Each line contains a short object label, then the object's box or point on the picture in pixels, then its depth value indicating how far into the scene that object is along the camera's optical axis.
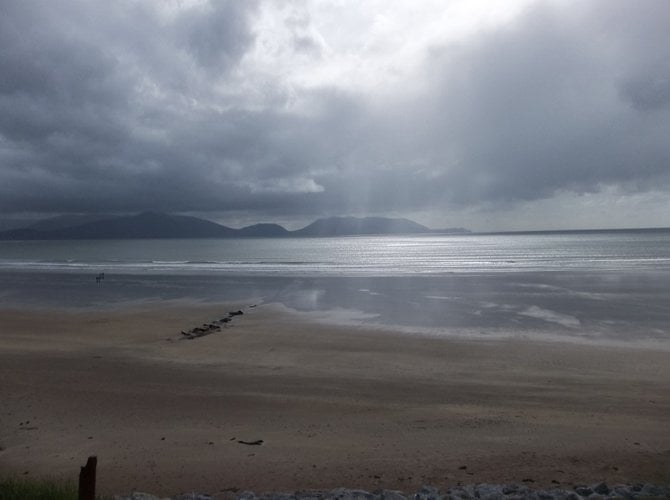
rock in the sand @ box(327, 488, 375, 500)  5.97
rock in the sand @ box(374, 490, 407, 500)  5.95
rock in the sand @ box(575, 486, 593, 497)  6.00
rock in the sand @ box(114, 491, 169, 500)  5.85
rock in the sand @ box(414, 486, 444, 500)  5.95
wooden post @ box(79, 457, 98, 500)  4.38
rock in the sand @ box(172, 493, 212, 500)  6.20
